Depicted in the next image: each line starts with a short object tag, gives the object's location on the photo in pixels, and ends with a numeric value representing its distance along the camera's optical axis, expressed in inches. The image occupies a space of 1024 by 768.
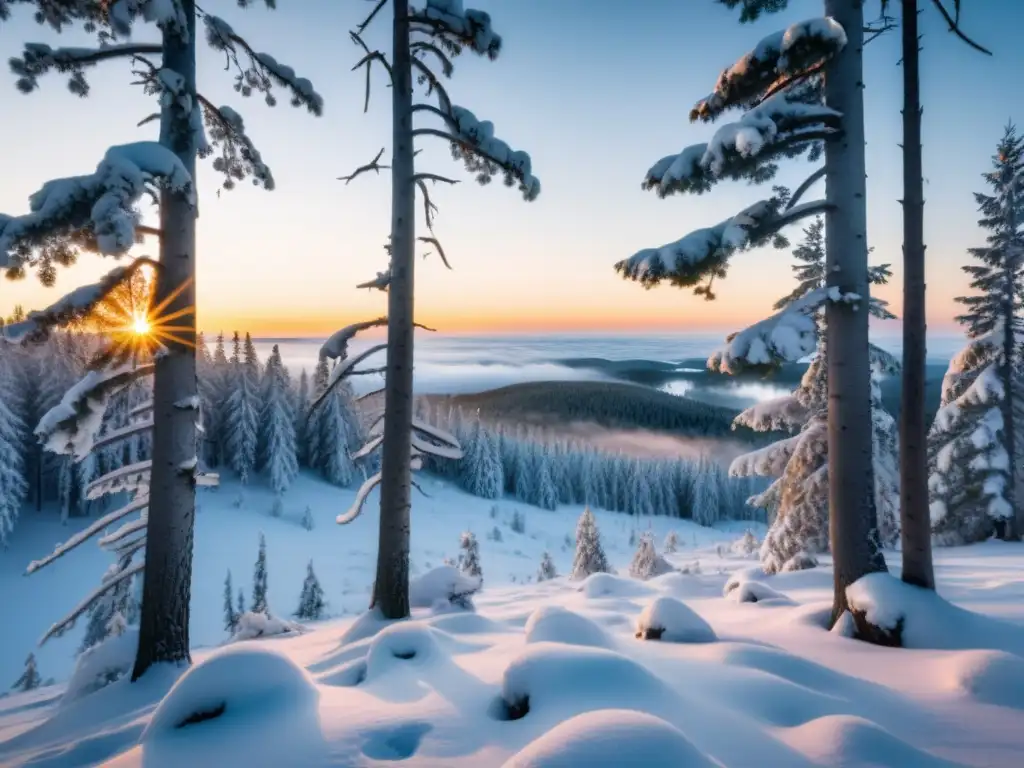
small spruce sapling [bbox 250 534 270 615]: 1150.6
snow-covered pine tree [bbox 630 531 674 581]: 1113.7
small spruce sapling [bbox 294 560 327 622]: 1129.4
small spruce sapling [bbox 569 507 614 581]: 1238.3
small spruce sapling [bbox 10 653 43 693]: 761.7
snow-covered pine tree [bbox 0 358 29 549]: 1280.8
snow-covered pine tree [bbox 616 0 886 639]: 211.6
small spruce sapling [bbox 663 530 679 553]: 2135.8
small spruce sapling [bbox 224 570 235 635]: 1178.6
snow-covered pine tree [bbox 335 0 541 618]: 273.6
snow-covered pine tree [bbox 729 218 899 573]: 505.0
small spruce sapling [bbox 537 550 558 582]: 1529.3
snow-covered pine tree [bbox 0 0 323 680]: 211.9
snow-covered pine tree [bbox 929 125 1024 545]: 625.0
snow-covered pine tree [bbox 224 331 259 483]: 1891.0
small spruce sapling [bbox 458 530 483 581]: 1172.5
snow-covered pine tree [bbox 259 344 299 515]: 1962.4
